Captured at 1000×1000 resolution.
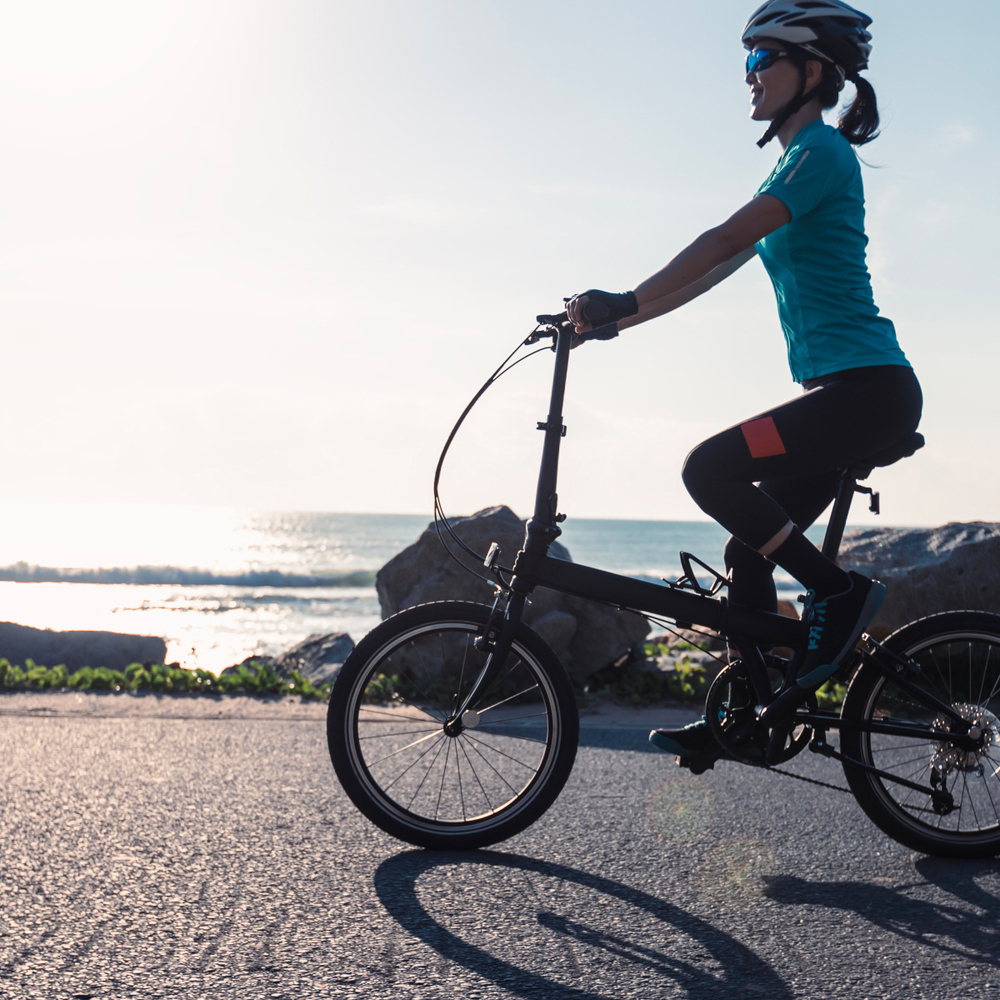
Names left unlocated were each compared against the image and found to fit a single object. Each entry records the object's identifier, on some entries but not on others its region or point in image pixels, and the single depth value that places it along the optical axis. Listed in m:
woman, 2.88
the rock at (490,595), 6.56
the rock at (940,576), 6.38
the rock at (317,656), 8.25
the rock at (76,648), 7.55
